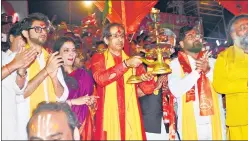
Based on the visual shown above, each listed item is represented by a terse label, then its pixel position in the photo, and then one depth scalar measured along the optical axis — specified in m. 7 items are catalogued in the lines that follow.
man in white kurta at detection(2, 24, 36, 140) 2.26
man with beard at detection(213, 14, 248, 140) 2.89
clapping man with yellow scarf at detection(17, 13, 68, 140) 2.42
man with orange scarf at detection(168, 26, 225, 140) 2.90
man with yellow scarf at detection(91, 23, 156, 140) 2.63
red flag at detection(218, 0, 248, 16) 5.05
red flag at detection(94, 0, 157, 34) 4.10
